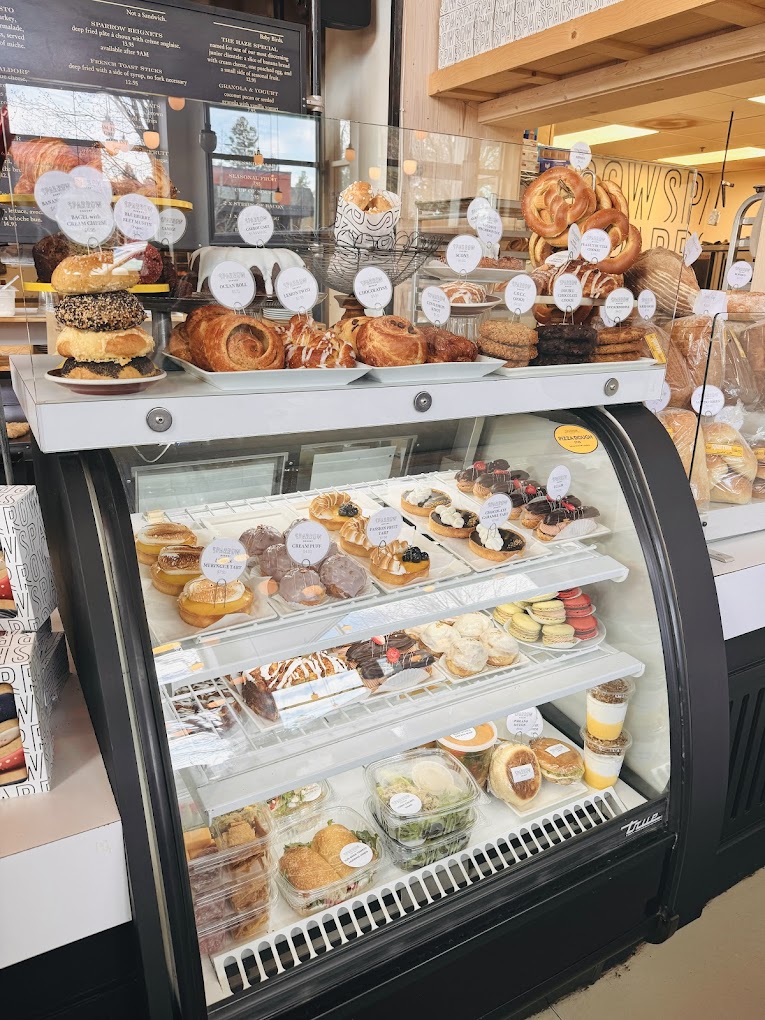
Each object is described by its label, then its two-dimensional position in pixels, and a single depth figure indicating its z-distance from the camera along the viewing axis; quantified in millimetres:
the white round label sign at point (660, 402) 1941
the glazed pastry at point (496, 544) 1758
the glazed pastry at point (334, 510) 1658
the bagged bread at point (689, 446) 2211
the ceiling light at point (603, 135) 4438
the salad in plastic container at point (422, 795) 1775
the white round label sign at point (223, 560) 1381
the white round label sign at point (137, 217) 1146
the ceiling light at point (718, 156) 5543
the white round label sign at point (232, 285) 1242
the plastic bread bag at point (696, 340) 2258
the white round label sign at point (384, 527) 1584
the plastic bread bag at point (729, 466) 2275
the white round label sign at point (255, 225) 1260
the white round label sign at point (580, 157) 1617
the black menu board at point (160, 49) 2900
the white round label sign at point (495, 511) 1778
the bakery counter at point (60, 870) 1145
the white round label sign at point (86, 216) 1105
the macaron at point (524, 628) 1989
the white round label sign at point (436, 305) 1460
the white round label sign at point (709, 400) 2217
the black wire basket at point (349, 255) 1329
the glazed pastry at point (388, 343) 1381
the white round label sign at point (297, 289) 1292
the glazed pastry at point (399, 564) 1625
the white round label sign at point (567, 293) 1612
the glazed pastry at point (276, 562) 1546
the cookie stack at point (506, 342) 1538
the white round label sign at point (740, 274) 2590
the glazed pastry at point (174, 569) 1458
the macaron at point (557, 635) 1979
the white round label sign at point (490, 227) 1494
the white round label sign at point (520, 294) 1542
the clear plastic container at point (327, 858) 1614
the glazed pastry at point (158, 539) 1414
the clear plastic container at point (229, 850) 1526
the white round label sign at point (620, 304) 1702
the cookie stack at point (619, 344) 1705
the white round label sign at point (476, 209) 1483
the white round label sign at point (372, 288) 1392
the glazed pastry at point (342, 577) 1561
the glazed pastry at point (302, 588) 1525
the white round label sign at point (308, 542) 1470
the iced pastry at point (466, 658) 1825
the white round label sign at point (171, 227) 1197
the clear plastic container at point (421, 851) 1735
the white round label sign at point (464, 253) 1456
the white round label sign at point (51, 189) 1080
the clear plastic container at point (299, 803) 1776
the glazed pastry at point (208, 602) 1411
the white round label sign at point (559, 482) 1853
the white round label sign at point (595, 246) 1643
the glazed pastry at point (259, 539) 1551
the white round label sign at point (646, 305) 1762
